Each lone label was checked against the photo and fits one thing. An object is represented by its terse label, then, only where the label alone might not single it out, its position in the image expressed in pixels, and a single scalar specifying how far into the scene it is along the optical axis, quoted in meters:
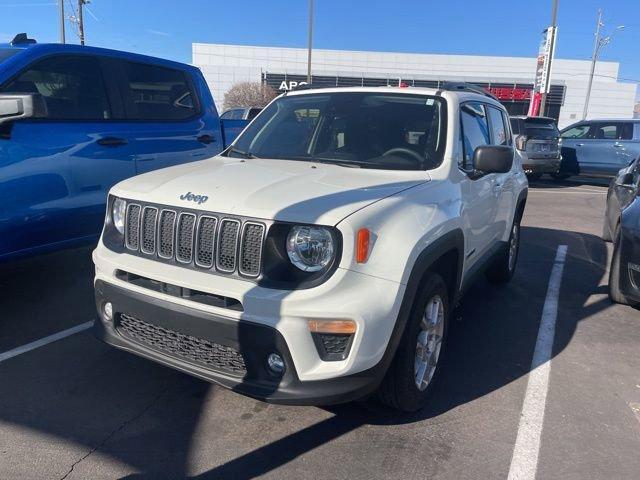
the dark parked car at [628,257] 4.58
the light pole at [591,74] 46.69
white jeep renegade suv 2.49
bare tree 40.25
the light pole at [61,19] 22.57
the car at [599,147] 13.69
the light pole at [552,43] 20.64
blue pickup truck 4.00
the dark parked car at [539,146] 14.02
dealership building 49.12
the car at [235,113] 18.77
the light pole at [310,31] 28.27
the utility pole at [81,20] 28.09
